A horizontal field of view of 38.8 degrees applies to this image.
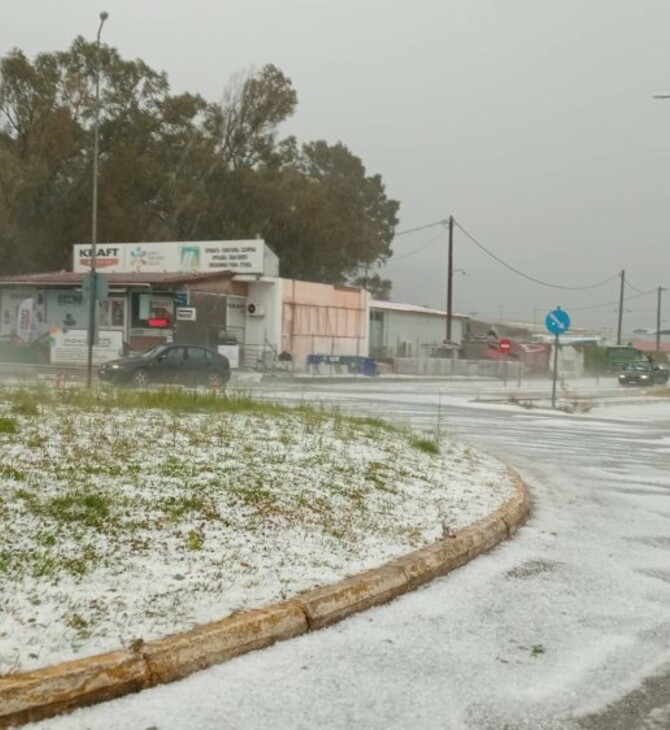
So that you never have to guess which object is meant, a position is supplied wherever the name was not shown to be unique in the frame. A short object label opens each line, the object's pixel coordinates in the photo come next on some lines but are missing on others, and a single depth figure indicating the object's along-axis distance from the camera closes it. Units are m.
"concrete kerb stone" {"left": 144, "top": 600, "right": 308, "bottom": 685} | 4.34
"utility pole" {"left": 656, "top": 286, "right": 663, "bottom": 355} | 89.12
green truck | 61.62
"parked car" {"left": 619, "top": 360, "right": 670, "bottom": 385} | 48.88
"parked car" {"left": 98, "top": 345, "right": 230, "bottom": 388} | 26.98
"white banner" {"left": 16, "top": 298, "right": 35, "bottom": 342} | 44.78
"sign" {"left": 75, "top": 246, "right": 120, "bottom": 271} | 47.72
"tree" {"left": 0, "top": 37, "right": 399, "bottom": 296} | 56.19
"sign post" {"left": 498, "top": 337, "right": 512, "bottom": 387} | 47.78
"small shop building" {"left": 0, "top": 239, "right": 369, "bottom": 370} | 41.62
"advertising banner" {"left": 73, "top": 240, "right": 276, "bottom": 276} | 43.53
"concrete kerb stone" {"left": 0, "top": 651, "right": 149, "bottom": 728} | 3.82
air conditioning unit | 44.06
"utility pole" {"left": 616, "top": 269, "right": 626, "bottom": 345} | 80.19
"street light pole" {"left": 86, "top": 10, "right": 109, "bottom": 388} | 22.42
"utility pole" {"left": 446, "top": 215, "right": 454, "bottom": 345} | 57.41
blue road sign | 26.58
